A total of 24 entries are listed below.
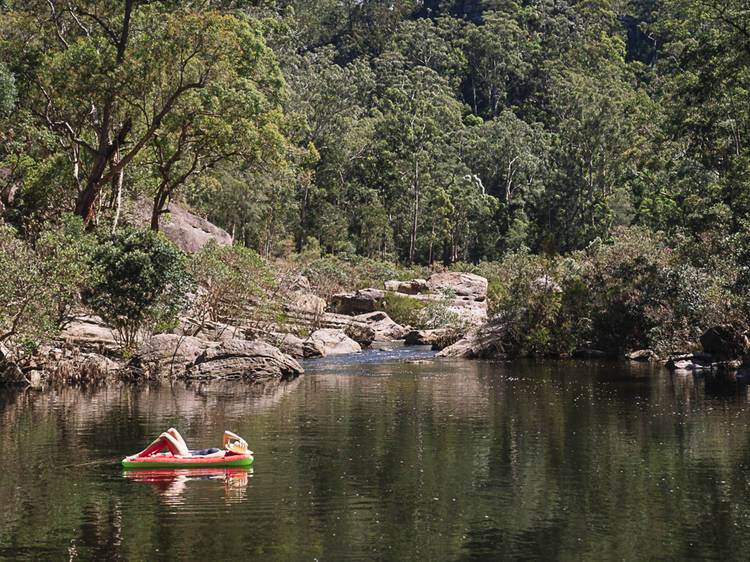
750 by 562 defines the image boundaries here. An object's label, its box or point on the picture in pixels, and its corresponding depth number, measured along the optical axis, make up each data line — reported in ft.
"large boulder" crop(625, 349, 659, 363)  100.42
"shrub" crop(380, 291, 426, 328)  145.79
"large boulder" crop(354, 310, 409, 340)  135.33
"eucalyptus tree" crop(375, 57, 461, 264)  253.24
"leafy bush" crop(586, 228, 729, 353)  93.25
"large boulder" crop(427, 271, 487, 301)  178.19
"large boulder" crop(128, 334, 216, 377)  81.87
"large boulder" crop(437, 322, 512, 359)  108.37
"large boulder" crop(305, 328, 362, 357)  112.32
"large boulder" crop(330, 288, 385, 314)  146.61
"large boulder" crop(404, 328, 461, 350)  120.47
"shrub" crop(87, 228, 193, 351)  83.66
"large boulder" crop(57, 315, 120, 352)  83.97
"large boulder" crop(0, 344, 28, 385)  75.10
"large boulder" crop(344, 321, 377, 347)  124.88
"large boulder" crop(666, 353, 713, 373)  88.48
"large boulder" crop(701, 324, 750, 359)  90.02
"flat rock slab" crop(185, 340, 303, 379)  82.64
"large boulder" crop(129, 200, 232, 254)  127.24
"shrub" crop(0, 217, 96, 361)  71.05
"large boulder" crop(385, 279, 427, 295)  174.19
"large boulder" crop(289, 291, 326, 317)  120.37
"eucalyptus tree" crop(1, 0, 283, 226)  90.89
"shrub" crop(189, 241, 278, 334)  96.27
